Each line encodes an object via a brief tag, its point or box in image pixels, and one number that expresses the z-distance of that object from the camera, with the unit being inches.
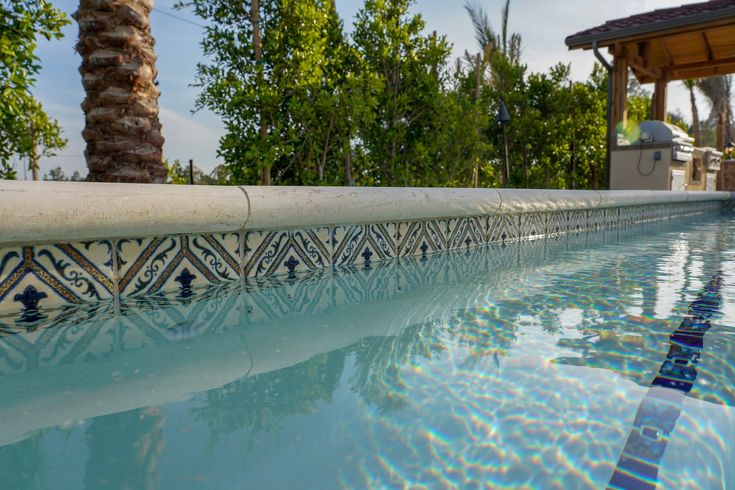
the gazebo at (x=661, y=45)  345.4
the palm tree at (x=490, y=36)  696.0
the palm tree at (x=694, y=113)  967.0
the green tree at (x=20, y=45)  148.7
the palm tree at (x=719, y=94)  958.1
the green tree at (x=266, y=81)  222.8
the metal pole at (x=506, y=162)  436.5
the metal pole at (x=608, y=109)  380.8
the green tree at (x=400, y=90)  279.9
